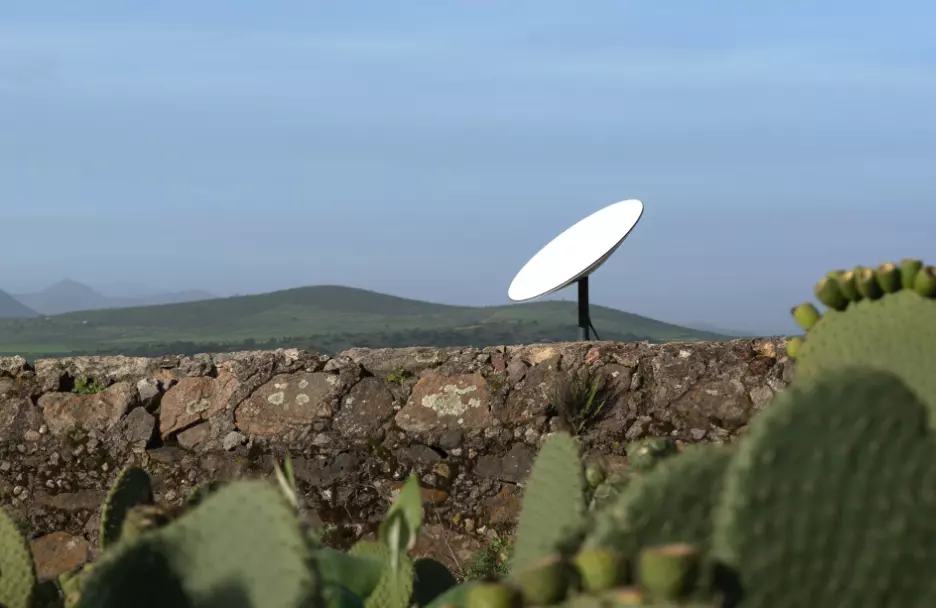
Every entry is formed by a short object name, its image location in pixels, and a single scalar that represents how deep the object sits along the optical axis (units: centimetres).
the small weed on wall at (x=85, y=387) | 669
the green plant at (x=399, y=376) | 636
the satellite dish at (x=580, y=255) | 782
